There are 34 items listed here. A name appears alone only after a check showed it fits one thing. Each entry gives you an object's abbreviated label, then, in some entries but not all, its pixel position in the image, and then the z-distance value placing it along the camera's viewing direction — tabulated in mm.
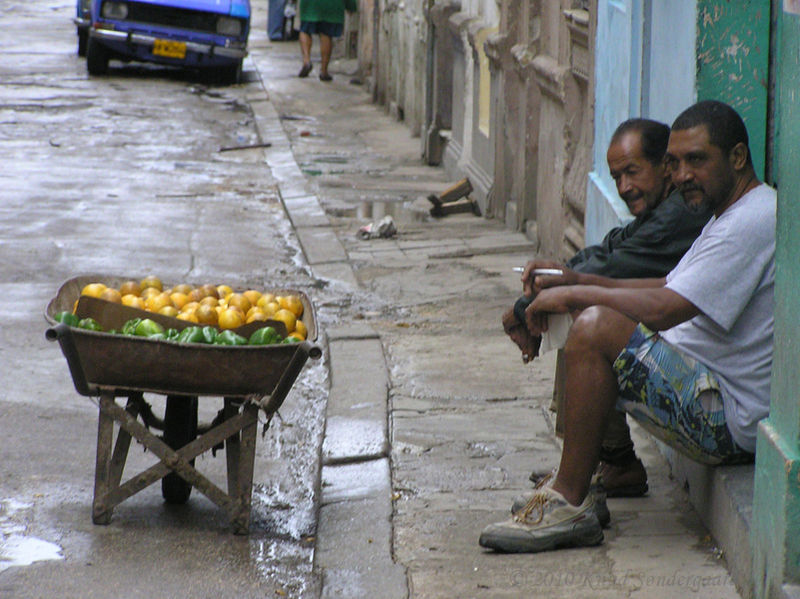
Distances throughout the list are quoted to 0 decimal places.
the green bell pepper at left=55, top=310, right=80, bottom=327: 8461
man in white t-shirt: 7492
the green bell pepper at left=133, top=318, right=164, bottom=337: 8477
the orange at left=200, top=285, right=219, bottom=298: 9664
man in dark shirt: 8719
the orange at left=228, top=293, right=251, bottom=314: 9406
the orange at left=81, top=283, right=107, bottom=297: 9391
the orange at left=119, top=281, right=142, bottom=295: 9656
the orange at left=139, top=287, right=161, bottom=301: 9594
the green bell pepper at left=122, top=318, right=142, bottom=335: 8531
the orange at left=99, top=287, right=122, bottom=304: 9289
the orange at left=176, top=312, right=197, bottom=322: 9031
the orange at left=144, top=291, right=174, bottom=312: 9345
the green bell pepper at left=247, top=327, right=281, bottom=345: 8375
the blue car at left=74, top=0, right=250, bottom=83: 36625
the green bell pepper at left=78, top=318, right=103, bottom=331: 8547
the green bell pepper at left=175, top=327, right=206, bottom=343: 8336
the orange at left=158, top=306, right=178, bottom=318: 9187
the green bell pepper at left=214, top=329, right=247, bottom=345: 8344
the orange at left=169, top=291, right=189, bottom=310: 9445
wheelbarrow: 8195
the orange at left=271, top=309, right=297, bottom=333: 9062
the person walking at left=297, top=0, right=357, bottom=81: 40281
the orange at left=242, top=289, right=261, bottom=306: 9582
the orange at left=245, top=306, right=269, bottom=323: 9086
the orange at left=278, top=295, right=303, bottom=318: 9437
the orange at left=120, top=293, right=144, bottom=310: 9305
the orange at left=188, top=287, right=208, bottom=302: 9609
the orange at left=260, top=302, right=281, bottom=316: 9191
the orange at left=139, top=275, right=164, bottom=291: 9859
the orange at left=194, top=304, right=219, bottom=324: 9078
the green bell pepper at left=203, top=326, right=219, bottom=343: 8367
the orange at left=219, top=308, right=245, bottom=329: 8953
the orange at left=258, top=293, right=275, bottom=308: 9461
